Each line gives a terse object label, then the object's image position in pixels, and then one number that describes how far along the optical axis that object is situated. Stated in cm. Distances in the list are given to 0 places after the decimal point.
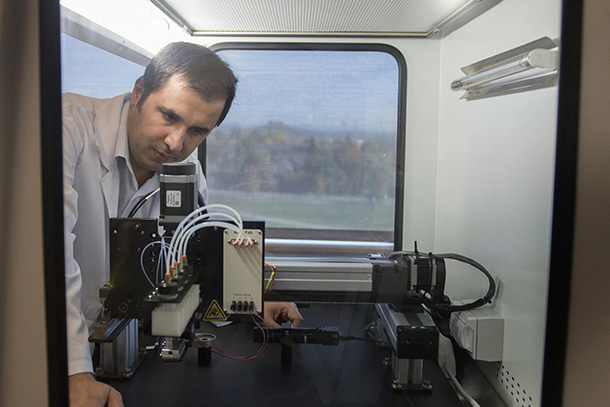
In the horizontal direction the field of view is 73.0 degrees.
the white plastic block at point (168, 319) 116
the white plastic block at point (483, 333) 148
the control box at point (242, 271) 133
